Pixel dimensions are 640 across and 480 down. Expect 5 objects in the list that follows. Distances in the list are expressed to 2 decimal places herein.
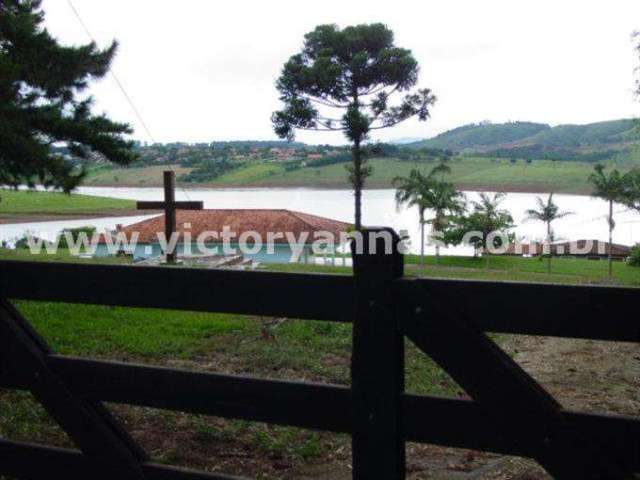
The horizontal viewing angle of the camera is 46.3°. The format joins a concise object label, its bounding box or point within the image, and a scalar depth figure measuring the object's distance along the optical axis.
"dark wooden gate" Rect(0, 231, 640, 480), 1.62
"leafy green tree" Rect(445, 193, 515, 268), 31.42
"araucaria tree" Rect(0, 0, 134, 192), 7.12
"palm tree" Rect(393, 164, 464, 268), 23.90
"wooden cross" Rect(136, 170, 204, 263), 10.89
